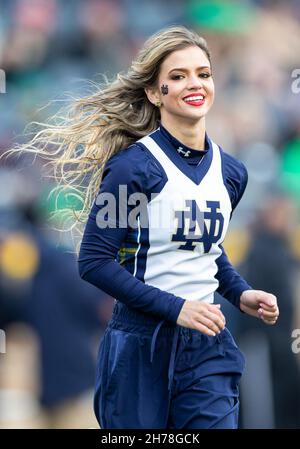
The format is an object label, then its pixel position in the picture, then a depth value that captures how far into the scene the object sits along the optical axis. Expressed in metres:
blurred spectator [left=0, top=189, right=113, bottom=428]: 12.25
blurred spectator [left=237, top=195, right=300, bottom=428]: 13.48
